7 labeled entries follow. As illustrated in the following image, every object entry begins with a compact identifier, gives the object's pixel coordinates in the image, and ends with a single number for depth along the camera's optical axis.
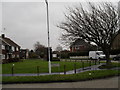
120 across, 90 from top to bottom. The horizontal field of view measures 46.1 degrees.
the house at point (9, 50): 36.28
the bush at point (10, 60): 34.57
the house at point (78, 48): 56.01
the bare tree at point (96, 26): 16.66
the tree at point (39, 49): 60.13
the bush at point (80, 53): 44.51
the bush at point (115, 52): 37.18
